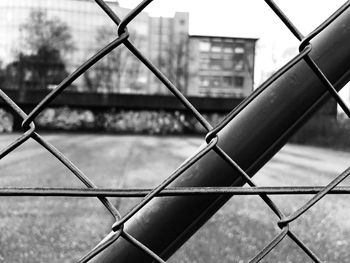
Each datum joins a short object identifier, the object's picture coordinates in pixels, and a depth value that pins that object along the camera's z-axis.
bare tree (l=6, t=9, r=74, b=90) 31.86
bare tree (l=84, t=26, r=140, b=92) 31.28
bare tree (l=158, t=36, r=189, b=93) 30.41
